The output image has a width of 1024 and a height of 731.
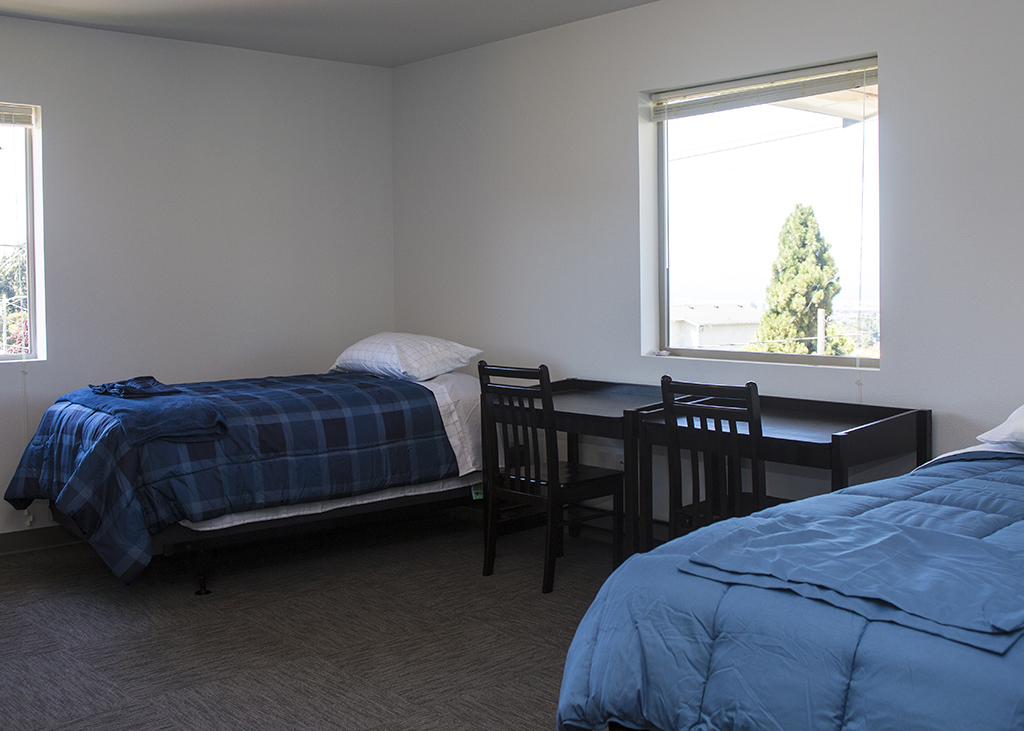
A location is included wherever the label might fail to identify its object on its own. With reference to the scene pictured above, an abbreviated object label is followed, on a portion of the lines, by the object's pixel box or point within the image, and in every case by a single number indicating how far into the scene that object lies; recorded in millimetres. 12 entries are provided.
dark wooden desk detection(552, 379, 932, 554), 2814
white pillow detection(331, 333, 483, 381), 4195
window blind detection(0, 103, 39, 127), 4074
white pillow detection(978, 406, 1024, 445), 2527
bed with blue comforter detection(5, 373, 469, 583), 3219
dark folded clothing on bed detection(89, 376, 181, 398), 3684
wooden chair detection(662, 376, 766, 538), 2760
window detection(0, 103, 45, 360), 4141
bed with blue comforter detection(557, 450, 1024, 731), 1353
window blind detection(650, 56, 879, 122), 3395
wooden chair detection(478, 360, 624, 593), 3414
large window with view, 3453
